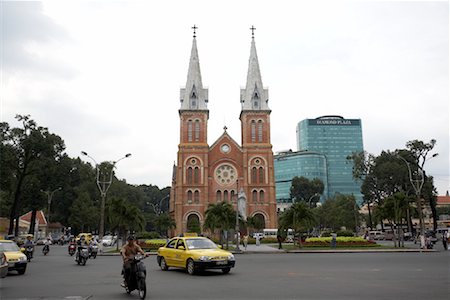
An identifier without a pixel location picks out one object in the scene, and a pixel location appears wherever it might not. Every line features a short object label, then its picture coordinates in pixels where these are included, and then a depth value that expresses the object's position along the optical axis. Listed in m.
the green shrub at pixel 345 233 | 48.62
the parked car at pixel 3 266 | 10.34
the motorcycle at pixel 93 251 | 26.14
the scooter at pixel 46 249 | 29.74
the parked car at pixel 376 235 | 64.62
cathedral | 63.78
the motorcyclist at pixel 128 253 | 10.22
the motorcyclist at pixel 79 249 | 20.14
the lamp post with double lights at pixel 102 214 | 32.72
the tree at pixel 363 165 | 66.19
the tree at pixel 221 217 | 35.66
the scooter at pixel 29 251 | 22.95
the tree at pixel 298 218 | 35.91
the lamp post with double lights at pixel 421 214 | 34.19
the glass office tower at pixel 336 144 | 150.88
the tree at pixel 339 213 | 71.69
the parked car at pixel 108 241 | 46.28
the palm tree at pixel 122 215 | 35.03
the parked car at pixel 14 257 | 15.23
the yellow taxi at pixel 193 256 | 14.49
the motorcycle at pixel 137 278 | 9.60
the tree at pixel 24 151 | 46.28
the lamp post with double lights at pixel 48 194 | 52.70
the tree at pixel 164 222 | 56.97
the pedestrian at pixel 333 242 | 35.16
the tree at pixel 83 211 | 63.09
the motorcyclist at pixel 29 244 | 23.22
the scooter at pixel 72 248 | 27.91
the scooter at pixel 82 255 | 20.05
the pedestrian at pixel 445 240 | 32.88
